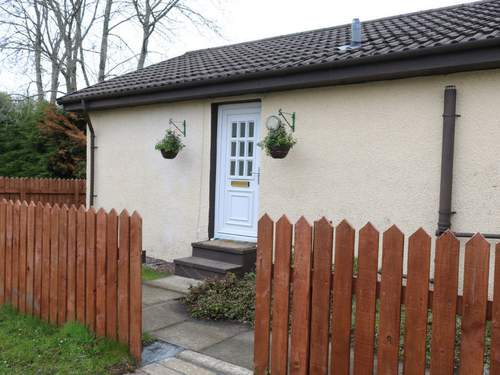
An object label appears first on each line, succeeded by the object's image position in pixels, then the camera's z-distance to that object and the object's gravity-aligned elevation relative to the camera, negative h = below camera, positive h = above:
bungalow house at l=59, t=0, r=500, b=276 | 5.32 +0.62
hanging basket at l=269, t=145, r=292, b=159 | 6.39 +0.36
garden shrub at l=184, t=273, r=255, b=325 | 5.02 -1.44
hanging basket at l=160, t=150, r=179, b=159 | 7.83 +0.34
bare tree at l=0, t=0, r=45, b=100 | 18.98 +5.91
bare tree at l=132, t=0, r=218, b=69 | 20.56 +7.06
